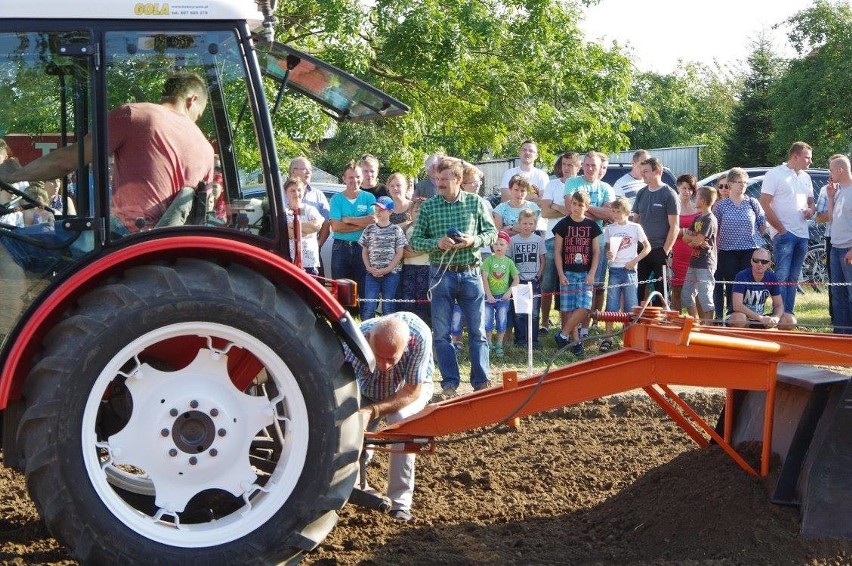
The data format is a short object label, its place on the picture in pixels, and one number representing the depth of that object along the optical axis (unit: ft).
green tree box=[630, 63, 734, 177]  187.83
